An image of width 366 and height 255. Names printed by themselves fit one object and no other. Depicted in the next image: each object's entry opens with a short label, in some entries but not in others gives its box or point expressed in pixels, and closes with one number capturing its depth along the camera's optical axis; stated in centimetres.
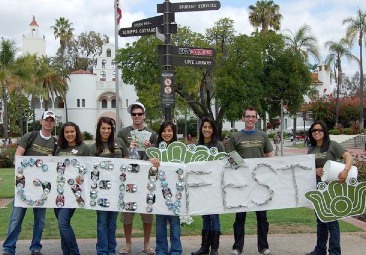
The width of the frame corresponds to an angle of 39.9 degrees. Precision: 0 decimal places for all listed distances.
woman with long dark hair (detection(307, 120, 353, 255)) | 611
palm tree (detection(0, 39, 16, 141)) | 3912
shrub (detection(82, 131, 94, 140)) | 6202
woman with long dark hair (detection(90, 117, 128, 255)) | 613
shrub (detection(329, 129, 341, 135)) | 4712
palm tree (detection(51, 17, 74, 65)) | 7169
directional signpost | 833
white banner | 636
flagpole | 2370
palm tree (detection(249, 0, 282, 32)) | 5284
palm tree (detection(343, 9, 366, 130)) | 4947
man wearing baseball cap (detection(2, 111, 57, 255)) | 632
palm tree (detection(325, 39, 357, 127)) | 5193
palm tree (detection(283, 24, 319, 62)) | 4645
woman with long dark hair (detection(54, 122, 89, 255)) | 613
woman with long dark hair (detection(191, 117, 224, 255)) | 649
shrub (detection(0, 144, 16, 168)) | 2514
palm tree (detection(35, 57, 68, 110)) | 5572
